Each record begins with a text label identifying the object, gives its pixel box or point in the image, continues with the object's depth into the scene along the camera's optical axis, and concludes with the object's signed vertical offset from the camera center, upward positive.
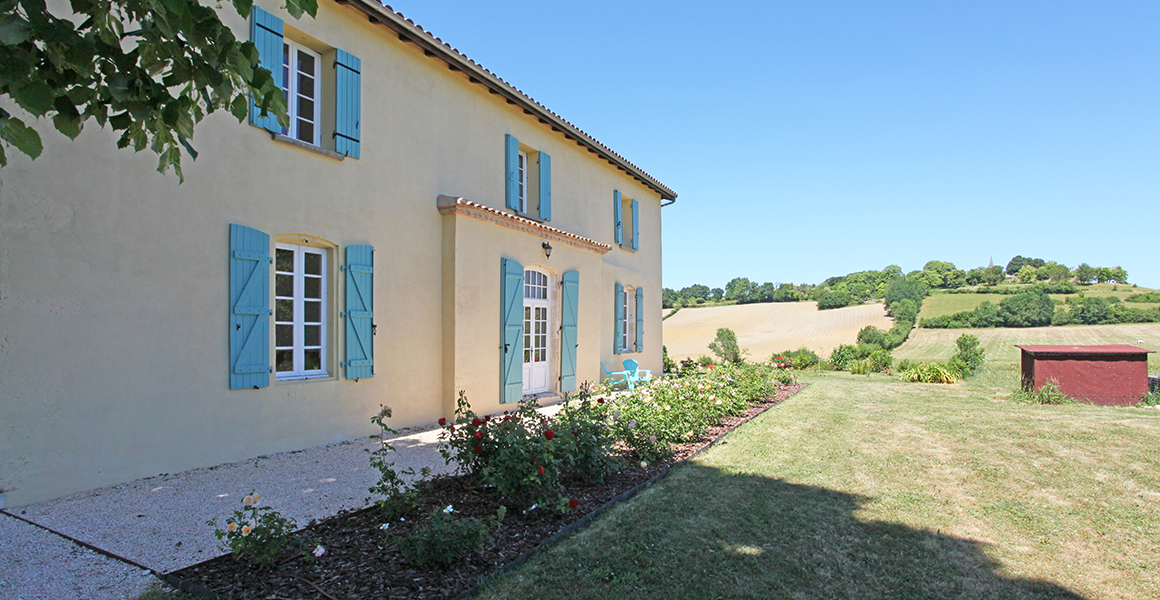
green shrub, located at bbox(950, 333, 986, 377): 14.60 -1.39
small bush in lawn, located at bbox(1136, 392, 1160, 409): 9.67 -1.67
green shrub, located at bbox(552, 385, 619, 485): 4.50 -1.19
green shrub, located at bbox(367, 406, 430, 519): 3.74 -1.28
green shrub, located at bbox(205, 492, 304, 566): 3.02 -1.27
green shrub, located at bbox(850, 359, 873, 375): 17.28 -1.92
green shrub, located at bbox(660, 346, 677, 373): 16.34 -1.73
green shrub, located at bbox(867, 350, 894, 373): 17.33 -1.72
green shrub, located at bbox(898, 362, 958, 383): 13.84 -1.71
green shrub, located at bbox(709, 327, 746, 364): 17.44 -1.28
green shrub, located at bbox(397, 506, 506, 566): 3.04 -1.29
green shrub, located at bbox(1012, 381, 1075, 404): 10.20 -1.65
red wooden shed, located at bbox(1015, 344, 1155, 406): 9.92 -1.20
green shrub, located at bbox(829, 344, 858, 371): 18.53 -1.74
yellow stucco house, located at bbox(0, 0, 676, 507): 4.52 +0.38
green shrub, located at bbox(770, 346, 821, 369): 18.33 -1.74
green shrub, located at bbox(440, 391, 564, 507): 3.98 -1.11
